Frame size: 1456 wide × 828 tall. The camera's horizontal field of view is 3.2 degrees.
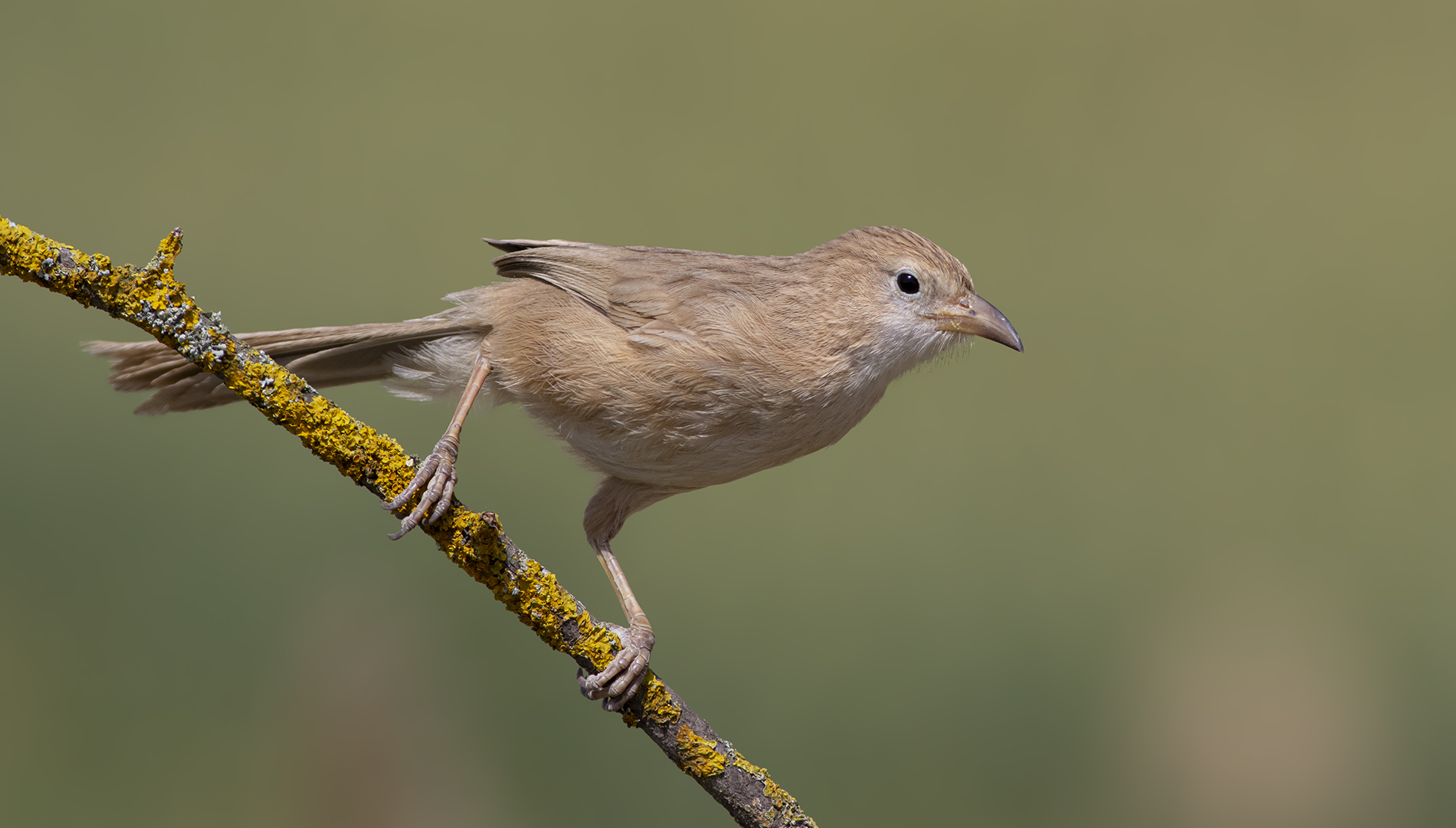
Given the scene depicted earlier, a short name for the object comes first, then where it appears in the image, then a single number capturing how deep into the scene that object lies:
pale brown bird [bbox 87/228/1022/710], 6.30
